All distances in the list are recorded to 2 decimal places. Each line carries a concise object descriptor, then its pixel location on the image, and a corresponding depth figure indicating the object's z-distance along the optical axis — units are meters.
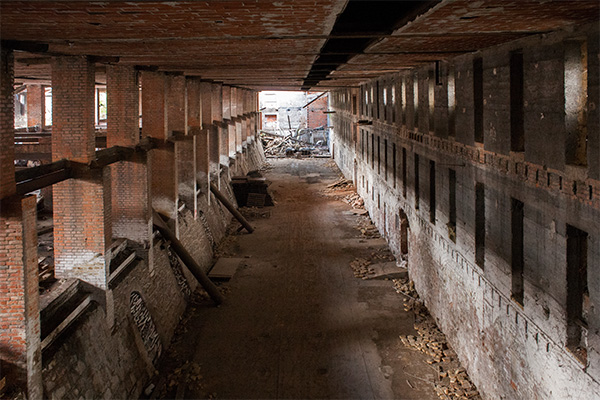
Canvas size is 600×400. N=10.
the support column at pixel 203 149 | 20.80
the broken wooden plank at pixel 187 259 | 14.53
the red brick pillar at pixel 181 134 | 17.14
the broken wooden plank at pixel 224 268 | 17.33
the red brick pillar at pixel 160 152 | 15.05
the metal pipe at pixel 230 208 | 22.19
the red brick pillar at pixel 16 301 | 7.59
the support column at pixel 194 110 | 19.09
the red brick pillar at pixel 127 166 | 12.71
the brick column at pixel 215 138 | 23.36
